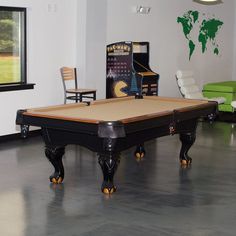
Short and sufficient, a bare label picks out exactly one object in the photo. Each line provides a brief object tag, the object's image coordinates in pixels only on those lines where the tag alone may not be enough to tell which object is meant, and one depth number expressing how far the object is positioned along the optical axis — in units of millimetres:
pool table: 5062
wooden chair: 8641
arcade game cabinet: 9602
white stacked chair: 10570
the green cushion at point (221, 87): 11216
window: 8023
